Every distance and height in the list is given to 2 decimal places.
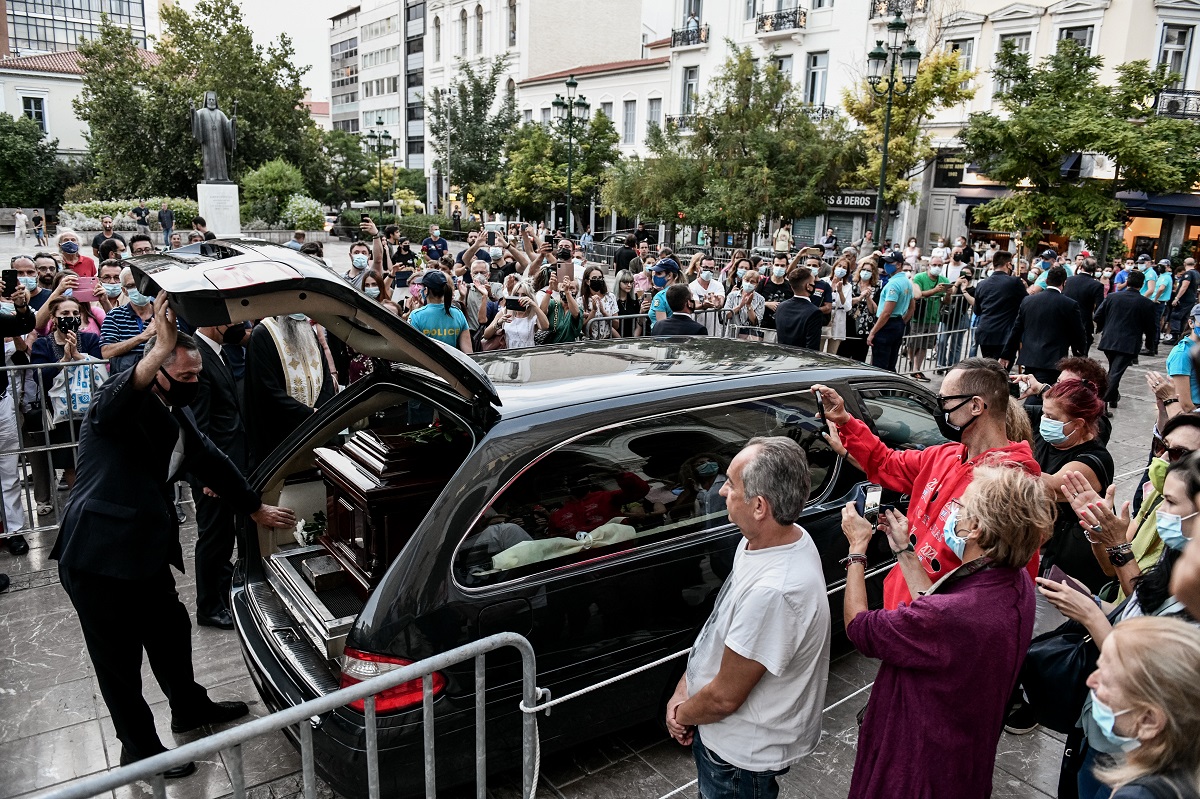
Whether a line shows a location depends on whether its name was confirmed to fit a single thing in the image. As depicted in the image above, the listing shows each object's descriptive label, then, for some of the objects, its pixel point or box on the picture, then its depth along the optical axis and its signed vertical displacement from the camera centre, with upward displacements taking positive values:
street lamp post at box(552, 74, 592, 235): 25.73 +4.02
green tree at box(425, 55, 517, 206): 43.72 +4.84
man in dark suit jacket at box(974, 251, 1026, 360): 10.49 -0.84
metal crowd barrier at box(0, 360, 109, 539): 5.96 -1.76
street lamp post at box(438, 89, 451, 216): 44.50 +6.04
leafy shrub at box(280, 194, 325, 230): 35.69 +0.16
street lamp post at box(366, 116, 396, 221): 40.53 +4.06
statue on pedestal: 21.61 +2.05
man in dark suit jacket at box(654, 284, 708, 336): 7.41 -0.80
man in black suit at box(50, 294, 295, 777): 3.45 -1.34
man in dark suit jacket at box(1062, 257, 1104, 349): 11.54 -0.70
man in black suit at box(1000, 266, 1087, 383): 9.09 -1.00
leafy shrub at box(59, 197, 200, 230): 34.91 +0.04
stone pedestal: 22.11 +0.22
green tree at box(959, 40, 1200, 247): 19.48 +2.36
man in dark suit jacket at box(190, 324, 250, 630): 4.97 -1.68
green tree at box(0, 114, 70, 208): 50.09 +2.61
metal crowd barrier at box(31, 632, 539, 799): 1.84 -1.28
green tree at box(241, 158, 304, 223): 36.88 +1.25
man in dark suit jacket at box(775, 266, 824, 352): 8.72 -0.88
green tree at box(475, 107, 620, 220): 36.88 +2.63
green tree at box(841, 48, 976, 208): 24.39 +3.55
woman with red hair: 4.05 -1.04
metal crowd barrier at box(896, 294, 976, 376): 11.79 -1.50
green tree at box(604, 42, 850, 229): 27.00 +2.38
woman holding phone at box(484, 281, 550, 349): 8.12 -0.94
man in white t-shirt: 2.37 -1.17
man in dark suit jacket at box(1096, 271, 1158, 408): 10.99 -1.12
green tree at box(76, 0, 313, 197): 40.19 +5.76
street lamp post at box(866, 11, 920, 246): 17.04 +3.69
